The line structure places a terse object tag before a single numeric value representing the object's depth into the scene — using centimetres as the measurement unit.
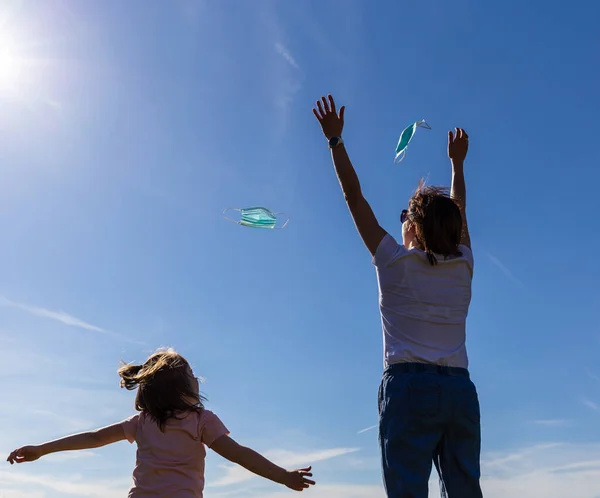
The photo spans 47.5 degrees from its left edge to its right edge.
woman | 407
